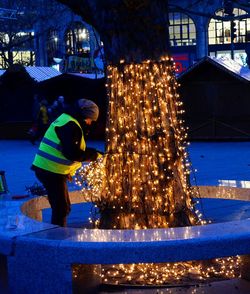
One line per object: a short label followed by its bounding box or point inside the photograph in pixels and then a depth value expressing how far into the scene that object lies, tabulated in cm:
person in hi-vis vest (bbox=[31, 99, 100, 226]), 643
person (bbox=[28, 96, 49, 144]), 2211
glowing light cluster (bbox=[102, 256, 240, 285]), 642
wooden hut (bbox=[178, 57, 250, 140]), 2086
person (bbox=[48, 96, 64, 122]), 2100
